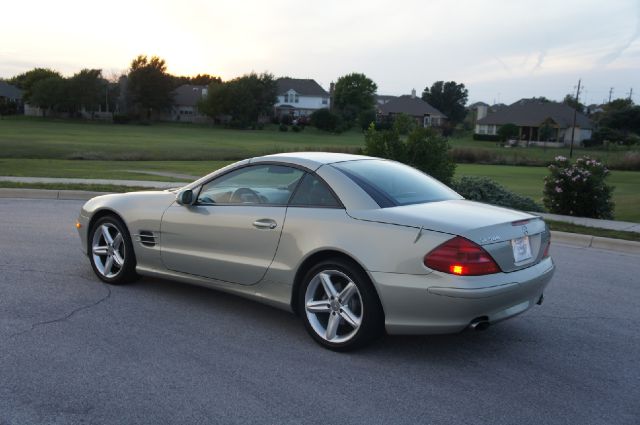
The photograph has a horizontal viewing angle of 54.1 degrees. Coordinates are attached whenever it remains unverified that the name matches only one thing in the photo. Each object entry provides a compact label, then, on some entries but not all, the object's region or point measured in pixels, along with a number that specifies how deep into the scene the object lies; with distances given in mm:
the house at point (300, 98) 111000
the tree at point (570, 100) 134500
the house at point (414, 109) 114500
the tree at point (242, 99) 93062
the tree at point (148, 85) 99188
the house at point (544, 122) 84938
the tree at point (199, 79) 148625
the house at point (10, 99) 96775
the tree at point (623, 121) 90188
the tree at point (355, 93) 114938
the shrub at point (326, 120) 92438
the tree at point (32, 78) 100312
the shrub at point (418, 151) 14914
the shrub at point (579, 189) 13211
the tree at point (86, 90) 93188
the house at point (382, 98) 165375
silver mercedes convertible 4324
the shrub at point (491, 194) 13859
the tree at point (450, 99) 129625
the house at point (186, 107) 111350
